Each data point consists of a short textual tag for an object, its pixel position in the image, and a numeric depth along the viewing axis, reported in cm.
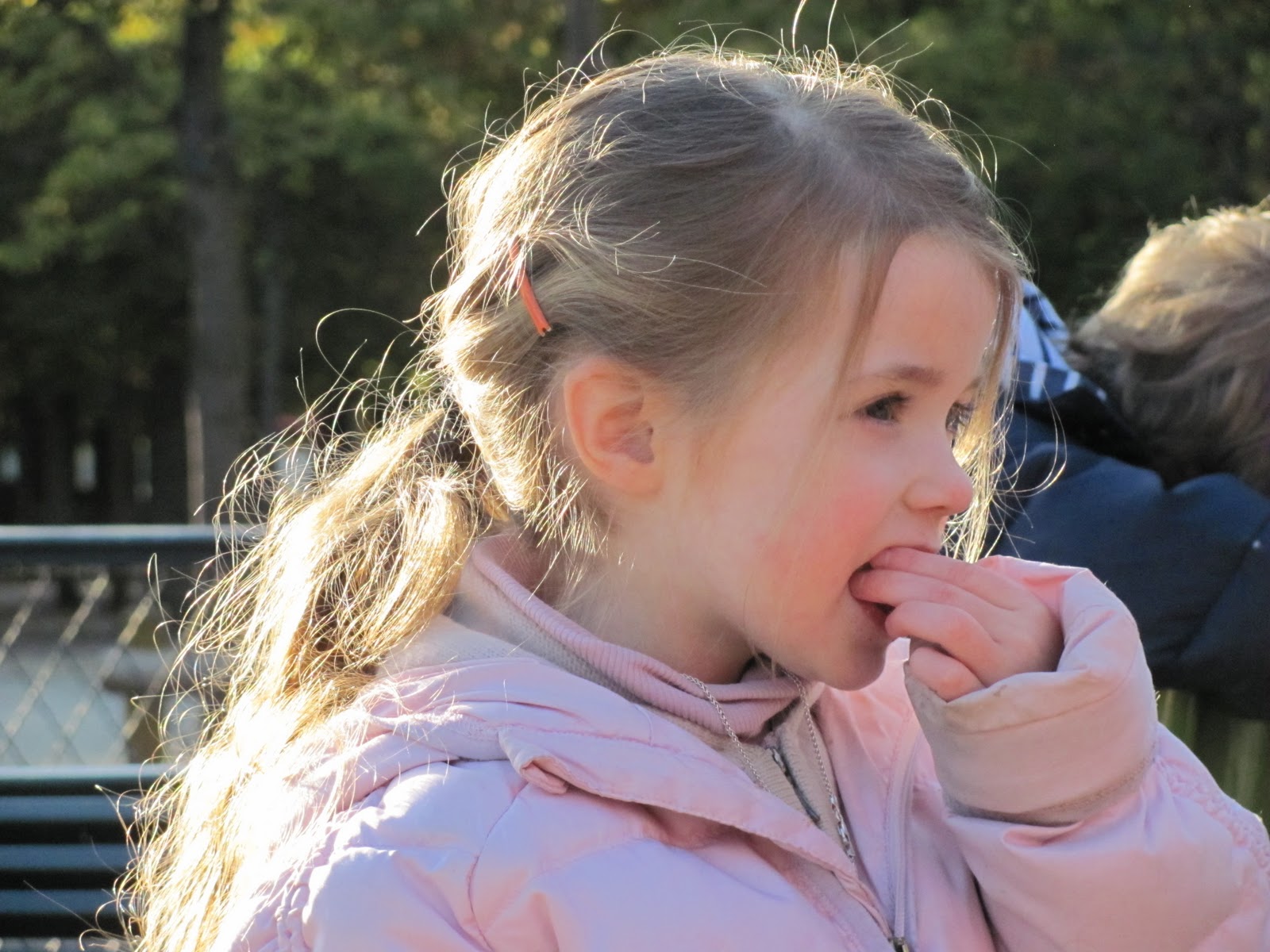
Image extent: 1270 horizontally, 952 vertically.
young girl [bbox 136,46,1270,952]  151
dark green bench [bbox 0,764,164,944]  282
